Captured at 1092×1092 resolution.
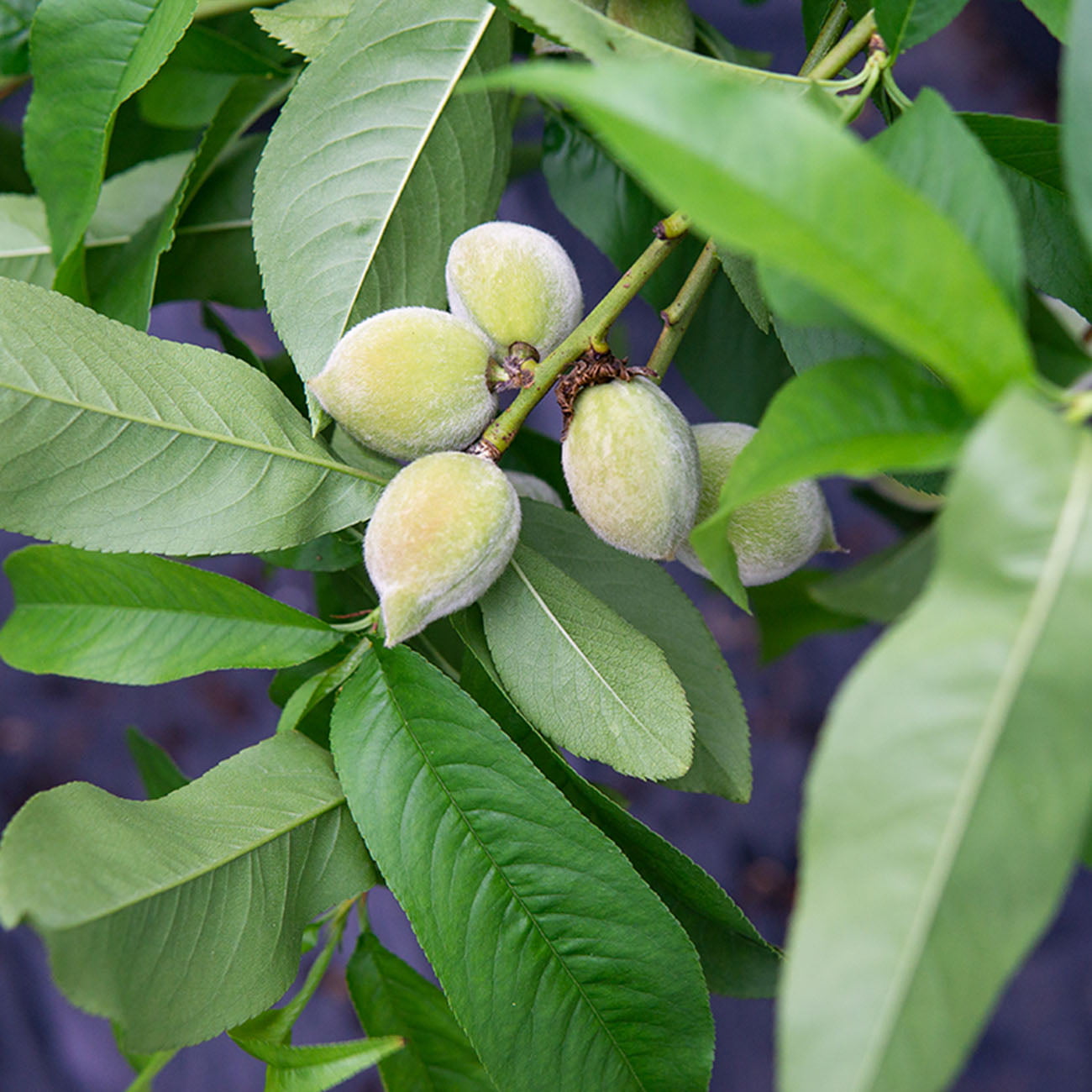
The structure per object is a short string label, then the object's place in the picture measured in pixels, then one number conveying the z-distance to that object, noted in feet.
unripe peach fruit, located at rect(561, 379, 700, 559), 2.04
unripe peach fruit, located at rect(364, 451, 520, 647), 2.01
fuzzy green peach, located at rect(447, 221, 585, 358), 2.08
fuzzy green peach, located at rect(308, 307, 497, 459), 2.03
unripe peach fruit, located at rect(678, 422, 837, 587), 2.12
